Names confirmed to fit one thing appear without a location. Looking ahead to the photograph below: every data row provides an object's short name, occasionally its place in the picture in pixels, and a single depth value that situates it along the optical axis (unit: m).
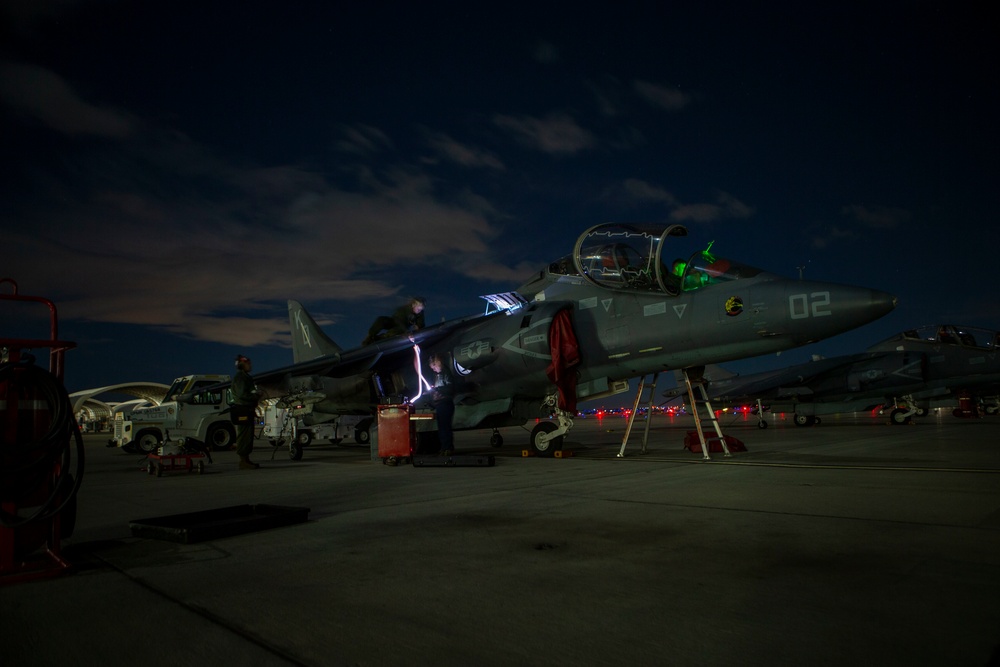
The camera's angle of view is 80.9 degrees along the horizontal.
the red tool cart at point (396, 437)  9.48
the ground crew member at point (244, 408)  9.78
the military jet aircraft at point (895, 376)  20.41
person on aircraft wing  13.59
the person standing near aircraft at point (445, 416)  10.00
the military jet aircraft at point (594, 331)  7.70
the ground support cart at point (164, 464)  8.77
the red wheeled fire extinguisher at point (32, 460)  2.89
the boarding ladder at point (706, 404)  8.65
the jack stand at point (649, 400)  9.60
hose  2.87
